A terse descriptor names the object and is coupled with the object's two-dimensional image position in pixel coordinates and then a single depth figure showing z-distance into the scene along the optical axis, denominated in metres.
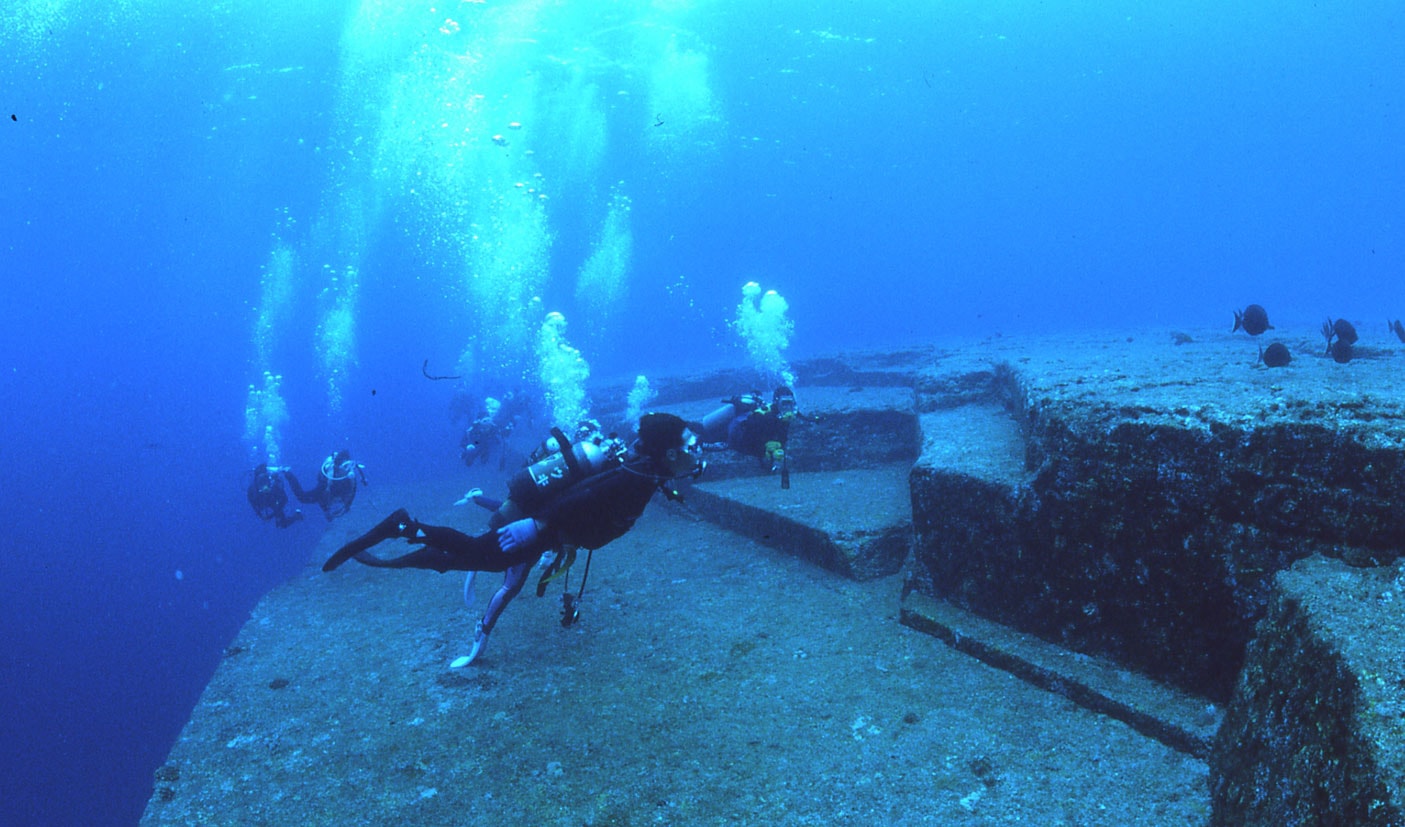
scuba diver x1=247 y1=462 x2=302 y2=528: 11.31
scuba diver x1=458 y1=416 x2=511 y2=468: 14.35
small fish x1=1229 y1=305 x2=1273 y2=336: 5.86
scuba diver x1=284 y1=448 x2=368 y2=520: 10.64
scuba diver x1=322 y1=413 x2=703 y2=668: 4.12
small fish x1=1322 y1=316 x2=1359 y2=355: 6.06
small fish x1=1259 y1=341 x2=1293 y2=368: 5.16
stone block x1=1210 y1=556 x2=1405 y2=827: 1.54
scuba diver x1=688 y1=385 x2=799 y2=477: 6.48
